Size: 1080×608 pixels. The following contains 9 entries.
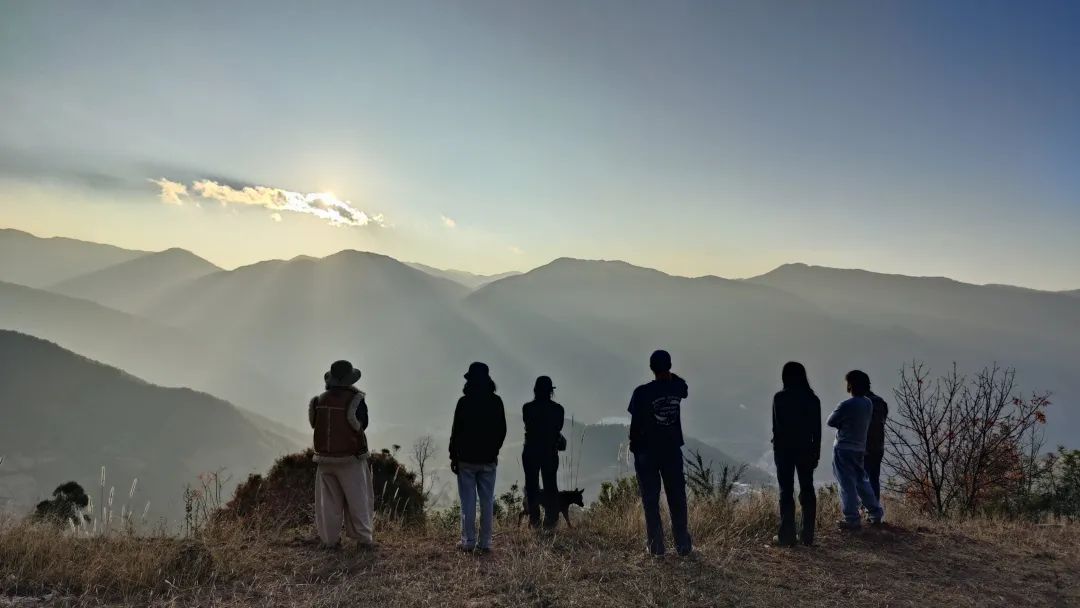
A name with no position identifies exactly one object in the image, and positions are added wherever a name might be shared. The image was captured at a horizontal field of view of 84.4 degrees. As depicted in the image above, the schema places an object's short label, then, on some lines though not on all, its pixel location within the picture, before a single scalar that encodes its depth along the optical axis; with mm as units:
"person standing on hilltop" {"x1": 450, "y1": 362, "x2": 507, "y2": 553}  7078
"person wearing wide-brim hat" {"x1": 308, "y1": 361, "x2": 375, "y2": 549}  7066
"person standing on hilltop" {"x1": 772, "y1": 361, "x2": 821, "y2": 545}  7320
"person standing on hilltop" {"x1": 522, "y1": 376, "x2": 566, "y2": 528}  8289
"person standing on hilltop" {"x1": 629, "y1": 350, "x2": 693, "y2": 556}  6875
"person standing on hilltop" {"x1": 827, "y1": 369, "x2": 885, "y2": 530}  7984
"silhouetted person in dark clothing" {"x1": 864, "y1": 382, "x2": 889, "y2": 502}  8555
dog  8188
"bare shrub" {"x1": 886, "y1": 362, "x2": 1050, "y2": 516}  11602
